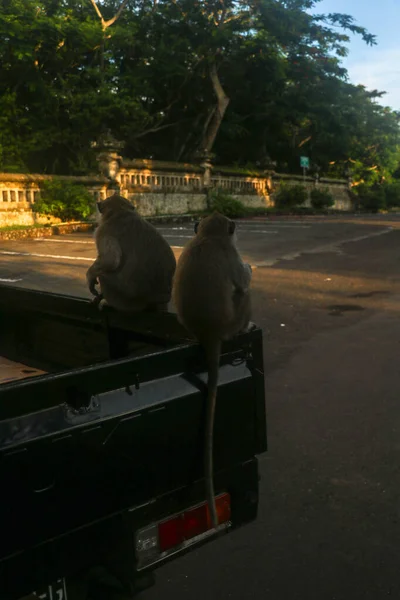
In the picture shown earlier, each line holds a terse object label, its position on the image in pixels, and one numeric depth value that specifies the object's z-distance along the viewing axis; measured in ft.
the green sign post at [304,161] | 122.31
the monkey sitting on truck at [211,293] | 7.29
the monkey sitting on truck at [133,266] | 11.69
